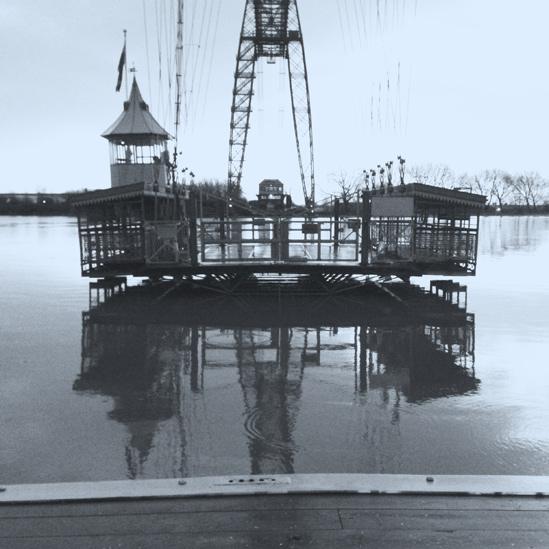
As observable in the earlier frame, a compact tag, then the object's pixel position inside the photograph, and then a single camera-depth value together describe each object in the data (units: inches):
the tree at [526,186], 5920.3
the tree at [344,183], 4195.4
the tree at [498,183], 5831.7
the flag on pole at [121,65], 1165.1
